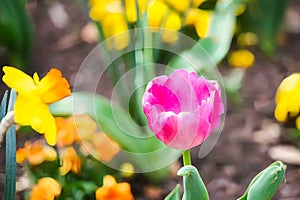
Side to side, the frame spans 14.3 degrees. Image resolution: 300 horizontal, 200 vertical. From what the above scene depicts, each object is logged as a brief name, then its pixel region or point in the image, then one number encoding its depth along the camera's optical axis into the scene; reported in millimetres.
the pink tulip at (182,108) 874
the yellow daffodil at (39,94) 947
